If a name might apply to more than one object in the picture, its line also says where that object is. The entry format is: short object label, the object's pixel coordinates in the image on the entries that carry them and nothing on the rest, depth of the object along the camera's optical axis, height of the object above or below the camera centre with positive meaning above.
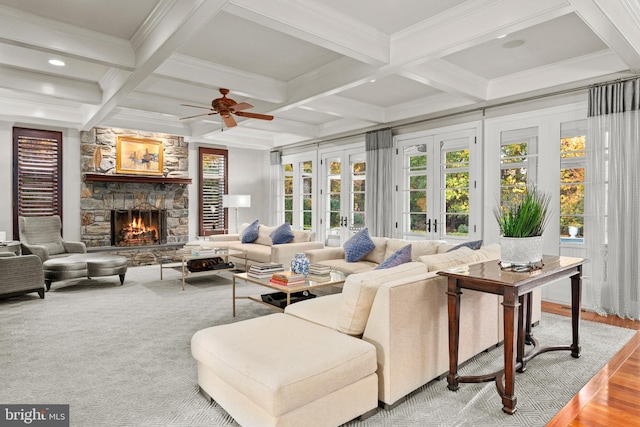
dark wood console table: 2.20 -0.56
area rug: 2.21 -1.14
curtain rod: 4.19 +1.37
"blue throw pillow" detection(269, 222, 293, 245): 6.63 -0.44
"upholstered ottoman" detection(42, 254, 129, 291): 5.25 -0.80
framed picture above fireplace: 7.55 +1.05
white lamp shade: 8.21 +0.16
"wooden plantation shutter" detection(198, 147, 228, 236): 8.65 +0.45
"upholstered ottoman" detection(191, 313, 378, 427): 1.82 -0.82
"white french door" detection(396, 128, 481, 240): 5.56 +0.34
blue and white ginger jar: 3.95 -0.57
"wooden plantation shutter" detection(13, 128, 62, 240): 6.59 +0.62
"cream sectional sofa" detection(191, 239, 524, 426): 1.88 -0.76
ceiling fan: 4.41 +1.15
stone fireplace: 7.29 +0.13
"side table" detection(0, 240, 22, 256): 5.70 -0.57
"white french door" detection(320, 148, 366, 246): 7.34 +0.29
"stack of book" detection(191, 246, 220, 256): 5.71 -0.63
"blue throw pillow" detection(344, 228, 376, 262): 5.16 -0.50
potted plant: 2.46 -0.16
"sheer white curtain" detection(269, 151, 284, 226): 9.18 +0.45
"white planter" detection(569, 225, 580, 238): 4.55 -0.24
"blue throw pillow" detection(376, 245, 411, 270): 3.20 -0.41
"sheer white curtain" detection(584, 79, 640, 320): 3.99 +0.11
